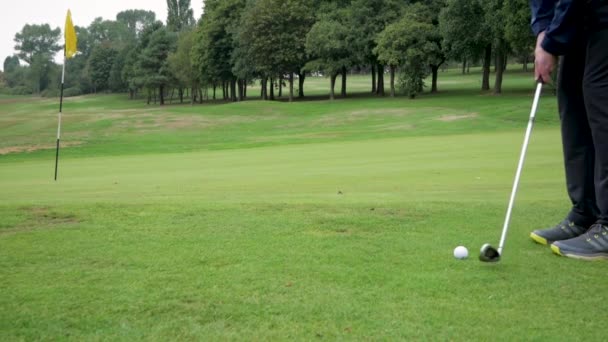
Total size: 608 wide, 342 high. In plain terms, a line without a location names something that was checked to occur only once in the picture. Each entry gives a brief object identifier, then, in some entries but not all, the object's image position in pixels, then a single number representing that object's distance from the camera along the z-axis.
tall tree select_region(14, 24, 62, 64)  172.50
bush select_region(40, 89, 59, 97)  129.25
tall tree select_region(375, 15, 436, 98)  55.94
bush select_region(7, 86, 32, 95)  146.00
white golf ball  3.80
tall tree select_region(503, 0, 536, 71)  43.40
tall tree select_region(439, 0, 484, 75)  51.66
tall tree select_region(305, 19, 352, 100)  62.12
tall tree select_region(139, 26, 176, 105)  90.31
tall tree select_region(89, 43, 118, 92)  129.38
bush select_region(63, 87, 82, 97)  139.25
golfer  4.15
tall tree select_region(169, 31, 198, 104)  84.88
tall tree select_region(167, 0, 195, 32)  135.51
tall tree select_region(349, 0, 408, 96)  61.84
